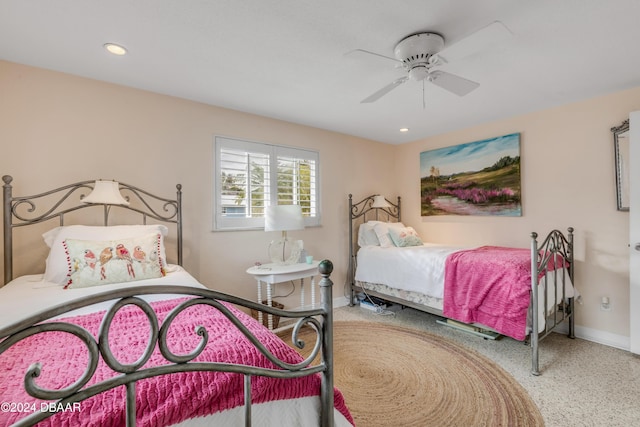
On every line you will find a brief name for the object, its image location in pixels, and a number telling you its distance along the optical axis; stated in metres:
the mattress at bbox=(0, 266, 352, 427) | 0.90
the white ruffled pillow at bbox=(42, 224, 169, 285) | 1.93
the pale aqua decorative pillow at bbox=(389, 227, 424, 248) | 3.71
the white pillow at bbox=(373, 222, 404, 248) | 3.78
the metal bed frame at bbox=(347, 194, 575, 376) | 2.23
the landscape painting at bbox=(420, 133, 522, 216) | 3.44
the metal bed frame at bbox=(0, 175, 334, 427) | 0.64
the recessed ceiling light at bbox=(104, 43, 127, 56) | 1.96
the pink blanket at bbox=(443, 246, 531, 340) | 2.33
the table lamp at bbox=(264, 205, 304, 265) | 3.00
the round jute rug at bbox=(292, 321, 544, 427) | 1.80
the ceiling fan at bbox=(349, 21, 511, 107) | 1.69
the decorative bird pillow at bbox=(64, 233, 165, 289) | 1.85
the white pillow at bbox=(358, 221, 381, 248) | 3.97
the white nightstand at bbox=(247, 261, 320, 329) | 2.82
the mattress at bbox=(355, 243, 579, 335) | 2.90
